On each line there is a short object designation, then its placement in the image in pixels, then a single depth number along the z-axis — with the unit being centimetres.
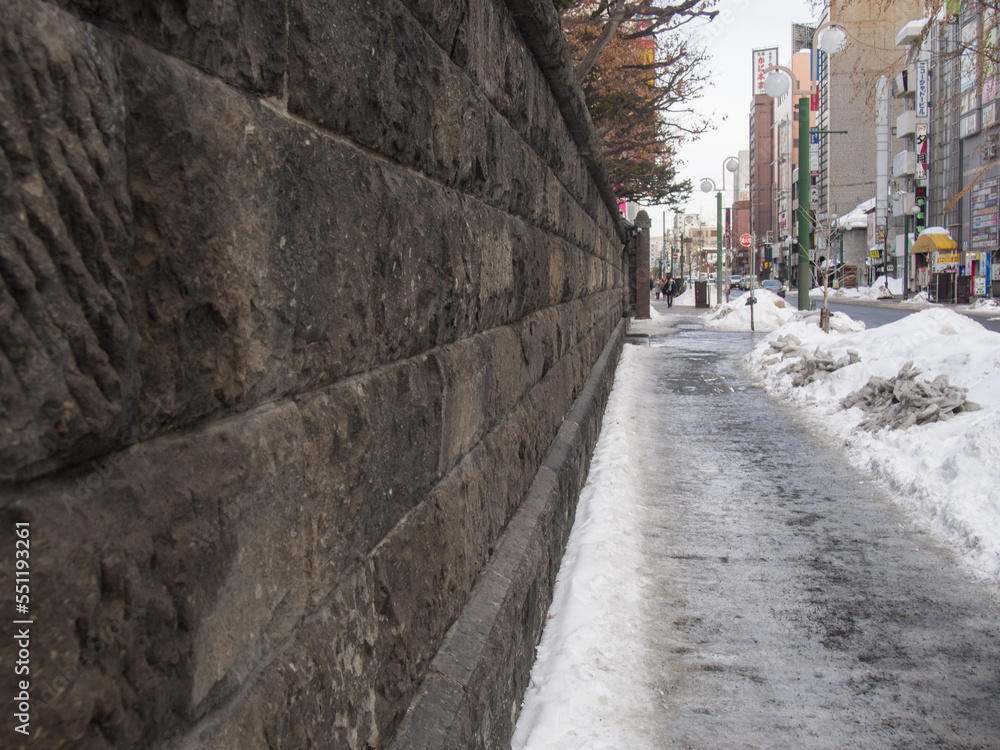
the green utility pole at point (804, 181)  1792
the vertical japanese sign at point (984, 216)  4059
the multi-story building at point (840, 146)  7494
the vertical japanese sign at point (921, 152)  4822
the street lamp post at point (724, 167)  3034
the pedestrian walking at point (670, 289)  4412
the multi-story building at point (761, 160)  12312
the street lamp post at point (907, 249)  4586
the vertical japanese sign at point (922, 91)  4934
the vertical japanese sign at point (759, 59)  10789
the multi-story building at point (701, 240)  9181
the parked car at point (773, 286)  6176
